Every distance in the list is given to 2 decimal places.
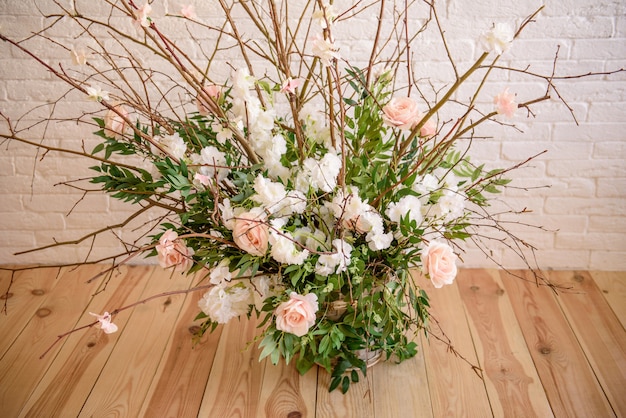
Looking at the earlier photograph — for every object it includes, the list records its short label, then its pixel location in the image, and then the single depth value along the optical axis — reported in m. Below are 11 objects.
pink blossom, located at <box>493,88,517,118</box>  1.13
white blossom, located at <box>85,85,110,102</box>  1.14
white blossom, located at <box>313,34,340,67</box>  1.05
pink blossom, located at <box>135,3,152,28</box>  1.04
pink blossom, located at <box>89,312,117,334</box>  1.12
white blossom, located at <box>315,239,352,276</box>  1.28
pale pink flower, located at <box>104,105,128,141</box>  1.36
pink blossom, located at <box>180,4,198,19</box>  1.28
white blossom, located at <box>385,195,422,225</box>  1.28
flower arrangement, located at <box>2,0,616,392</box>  1.25
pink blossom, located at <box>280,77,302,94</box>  1.11
